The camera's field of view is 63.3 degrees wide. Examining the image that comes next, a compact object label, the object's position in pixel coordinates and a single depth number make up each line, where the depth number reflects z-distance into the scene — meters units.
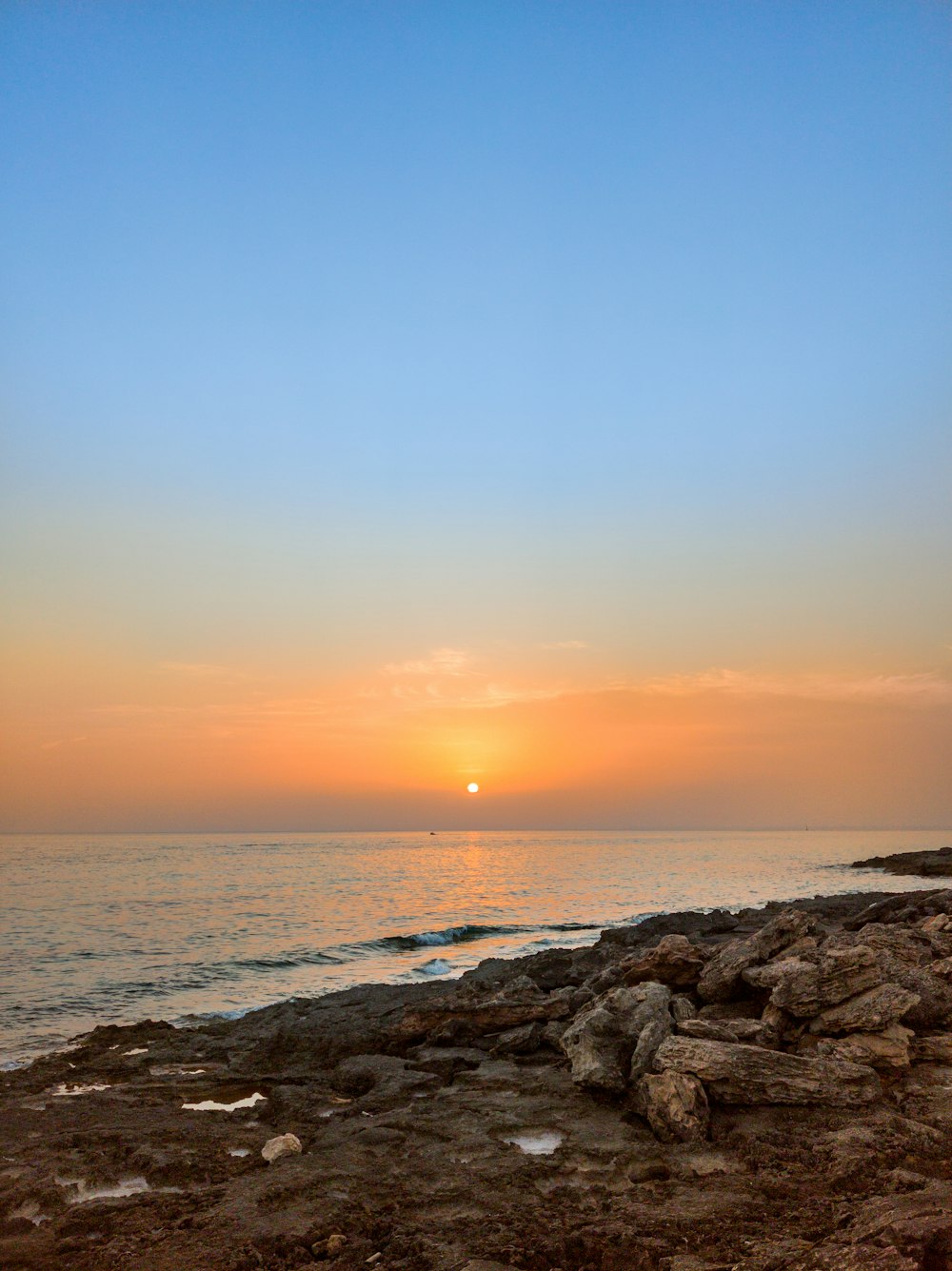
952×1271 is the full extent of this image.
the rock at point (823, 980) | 10.32
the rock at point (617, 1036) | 9.67
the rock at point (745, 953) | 11.90
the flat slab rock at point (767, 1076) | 8.52
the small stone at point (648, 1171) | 7.41
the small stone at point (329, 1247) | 6.27
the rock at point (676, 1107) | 8.07
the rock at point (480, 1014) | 13.39
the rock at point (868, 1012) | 9.79
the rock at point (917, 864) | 58.06
